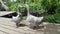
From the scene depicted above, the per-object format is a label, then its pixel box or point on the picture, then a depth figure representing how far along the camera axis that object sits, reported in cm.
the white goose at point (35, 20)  94
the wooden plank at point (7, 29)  92
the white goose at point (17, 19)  103
